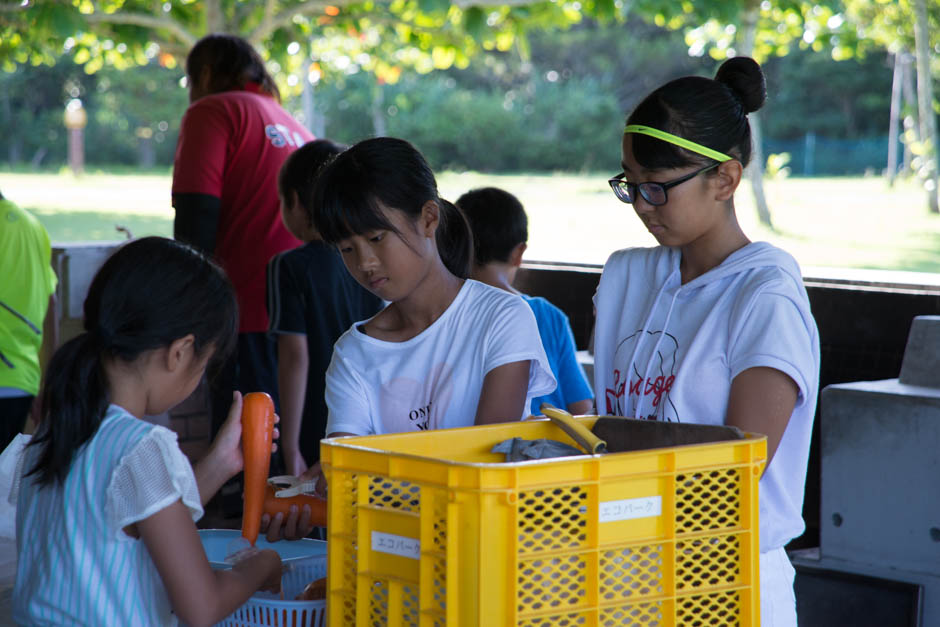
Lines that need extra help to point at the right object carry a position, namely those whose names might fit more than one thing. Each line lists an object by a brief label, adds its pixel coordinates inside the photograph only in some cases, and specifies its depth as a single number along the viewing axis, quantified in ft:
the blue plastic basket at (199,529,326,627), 9.87
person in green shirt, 22.12
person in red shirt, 23.30
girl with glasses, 10.19
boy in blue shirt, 17.60
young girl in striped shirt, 9.91
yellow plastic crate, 7.55
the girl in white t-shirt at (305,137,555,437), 12.16
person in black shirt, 19.85
